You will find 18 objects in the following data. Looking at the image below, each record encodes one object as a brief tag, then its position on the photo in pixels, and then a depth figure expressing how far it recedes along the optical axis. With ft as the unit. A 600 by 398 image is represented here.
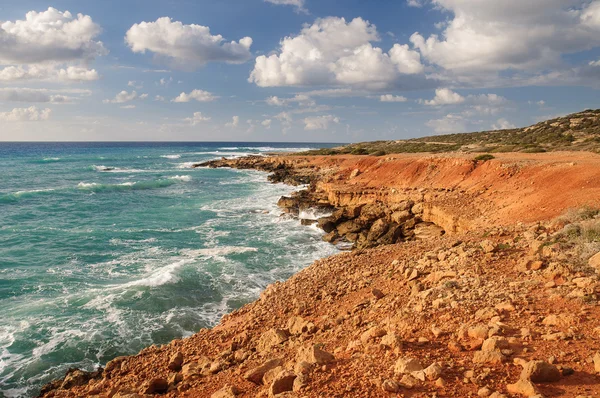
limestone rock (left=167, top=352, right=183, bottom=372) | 28.37
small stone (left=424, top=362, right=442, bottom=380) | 17.10
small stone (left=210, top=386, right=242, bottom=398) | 20.45
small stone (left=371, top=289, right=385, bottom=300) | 31.09
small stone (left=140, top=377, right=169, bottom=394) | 24.68
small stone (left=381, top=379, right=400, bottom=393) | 16.58
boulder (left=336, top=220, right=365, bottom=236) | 74.43
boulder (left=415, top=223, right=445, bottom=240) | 63.87
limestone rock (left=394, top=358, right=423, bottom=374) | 17.92
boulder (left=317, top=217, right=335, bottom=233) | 77.92
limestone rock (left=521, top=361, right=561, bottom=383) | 15.99
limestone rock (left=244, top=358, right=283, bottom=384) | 21.71
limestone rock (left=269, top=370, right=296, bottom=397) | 18.83
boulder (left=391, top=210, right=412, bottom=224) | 71.77
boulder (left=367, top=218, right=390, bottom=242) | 67.46
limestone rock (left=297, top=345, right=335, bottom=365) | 20.51
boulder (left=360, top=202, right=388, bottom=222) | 77.05
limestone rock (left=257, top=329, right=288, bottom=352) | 27.58
